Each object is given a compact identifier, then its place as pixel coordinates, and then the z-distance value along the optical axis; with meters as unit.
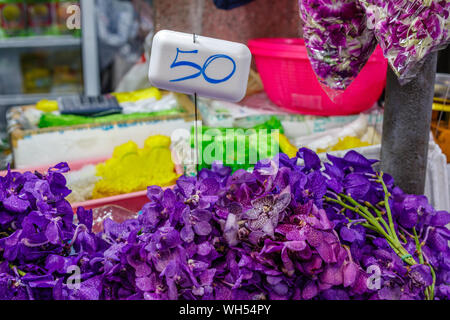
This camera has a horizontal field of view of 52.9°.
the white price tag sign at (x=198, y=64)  0.73
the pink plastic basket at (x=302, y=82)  1.44
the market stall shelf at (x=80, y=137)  1.49
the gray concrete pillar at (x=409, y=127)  0.90
